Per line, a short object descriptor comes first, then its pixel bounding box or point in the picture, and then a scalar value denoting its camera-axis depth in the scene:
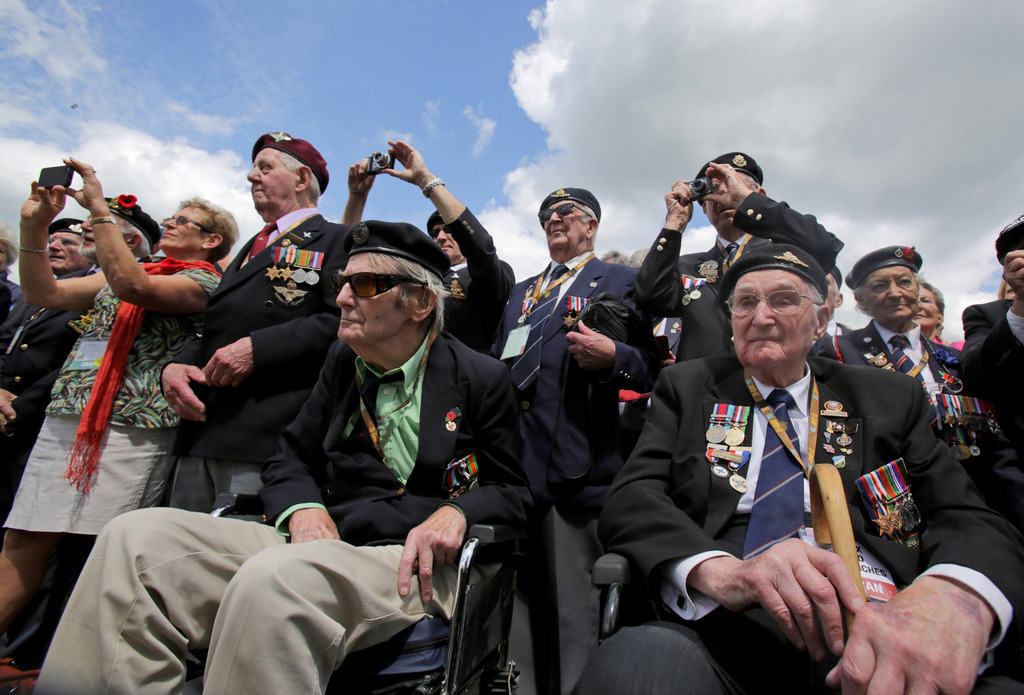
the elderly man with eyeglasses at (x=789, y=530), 1.27
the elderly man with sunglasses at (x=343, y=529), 1.46
